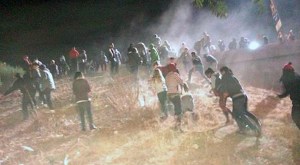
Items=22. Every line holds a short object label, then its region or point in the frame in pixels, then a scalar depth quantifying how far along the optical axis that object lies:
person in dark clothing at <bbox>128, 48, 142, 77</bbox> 14.96
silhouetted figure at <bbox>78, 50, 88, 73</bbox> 18.85
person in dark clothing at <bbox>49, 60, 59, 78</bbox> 20.90
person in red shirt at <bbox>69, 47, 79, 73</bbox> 17.86
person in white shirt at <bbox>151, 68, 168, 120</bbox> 10.38
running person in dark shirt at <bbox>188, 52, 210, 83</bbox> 14.48
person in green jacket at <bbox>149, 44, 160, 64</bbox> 15.43
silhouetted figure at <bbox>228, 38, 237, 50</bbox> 24.60
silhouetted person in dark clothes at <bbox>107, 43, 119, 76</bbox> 16.32
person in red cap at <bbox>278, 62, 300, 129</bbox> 7.88
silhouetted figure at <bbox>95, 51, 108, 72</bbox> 20.34
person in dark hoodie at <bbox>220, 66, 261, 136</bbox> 8.79
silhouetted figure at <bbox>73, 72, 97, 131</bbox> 9.91
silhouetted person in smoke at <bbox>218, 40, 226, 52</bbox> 25.75
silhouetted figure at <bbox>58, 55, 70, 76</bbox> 21.94
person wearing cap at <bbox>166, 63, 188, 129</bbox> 9.85
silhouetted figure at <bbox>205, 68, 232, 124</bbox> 9.84
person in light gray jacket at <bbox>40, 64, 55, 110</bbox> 12.64
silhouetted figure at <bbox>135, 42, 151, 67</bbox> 16.09
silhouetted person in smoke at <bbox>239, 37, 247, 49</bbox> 23.61
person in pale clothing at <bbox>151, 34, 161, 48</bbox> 18.23
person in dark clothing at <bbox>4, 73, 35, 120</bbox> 11.99
